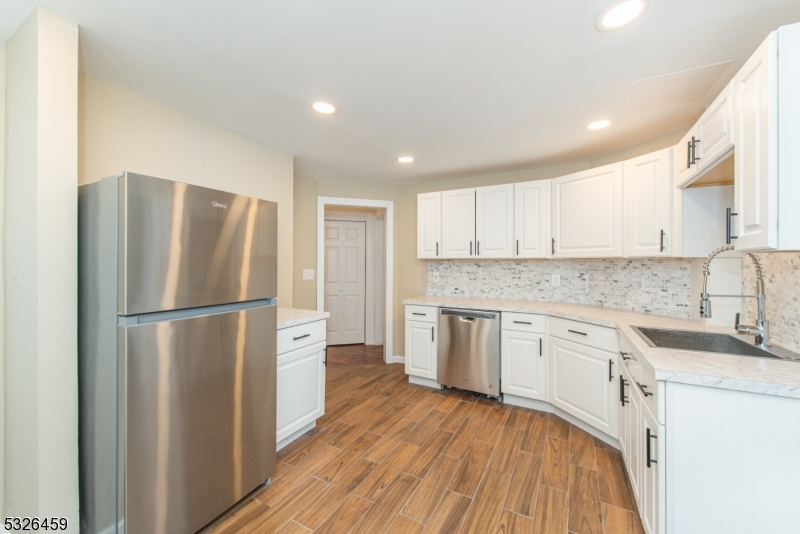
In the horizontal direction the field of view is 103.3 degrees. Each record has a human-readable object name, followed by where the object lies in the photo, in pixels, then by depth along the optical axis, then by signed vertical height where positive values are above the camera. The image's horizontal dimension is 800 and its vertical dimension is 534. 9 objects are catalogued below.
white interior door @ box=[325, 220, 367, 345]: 4.99 -0.21
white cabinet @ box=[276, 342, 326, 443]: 2.09 -0.86
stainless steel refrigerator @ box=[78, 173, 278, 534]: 1.22 -0.38
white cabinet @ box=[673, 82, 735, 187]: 1.36 +0.63
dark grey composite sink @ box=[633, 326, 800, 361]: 1.68 -0.43
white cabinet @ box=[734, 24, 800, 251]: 1.03 +0.42
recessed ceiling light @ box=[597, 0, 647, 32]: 1.19 +0.99
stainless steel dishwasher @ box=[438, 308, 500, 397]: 2.93 -0.80
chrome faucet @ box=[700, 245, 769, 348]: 1.54 -0.23
